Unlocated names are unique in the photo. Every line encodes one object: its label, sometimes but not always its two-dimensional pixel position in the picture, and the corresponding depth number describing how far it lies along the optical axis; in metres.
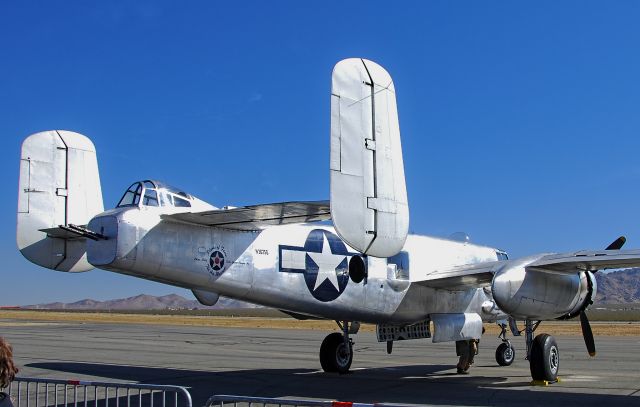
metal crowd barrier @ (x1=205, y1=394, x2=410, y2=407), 7.08
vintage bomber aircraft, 10.81
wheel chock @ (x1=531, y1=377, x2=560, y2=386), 16.12
